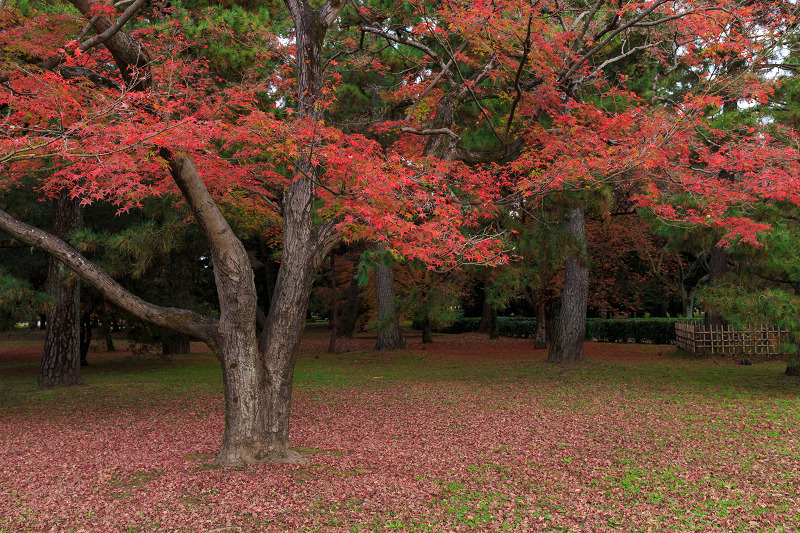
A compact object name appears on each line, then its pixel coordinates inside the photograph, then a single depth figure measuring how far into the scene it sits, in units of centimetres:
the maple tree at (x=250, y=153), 517
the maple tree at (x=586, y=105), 722
